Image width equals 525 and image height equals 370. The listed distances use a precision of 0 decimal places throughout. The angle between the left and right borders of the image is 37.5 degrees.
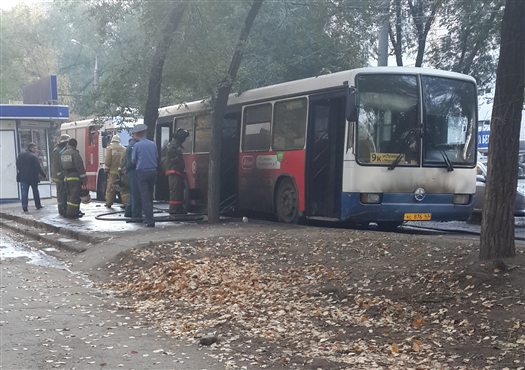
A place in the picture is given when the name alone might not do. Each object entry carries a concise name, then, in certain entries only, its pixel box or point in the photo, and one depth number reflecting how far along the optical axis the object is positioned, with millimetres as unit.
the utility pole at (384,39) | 20719
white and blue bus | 14102
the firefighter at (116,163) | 20812
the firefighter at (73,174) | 18016
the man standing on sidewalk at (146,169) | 15289
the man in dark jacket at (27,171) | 21969
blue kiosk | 26422
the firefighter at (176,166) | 17328
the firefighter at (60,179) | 19234
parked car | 17431
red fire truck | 27266
